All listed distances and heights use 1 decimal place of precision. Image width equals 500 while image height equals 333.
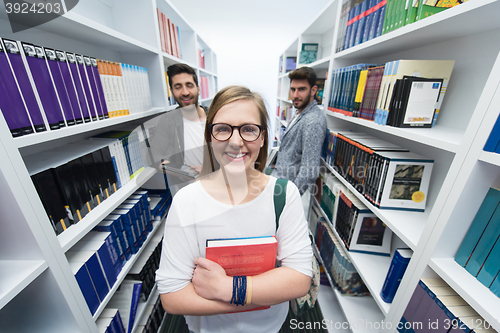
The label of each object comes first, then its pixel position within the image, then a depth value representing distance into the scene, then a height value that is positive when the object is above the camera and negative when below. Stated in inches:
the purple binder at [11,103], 21.7 -1.4
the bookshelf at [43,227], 21.5 -18.0
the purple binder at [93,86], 33.3 +1.0
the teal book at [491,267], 23.3 -19.9
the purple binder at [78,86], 30.3 +0.9
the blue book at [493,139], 20.7 -4.2
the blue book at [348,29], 51.7 +18.1
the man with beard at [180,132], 60.5 -12.7
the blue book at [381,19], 39.0 +15.8
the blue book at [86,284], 29.6 -29.4
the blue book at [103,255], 33.8 -28.4
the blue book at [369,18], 42.9 +17.5
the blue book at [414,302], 29.1 -30.9
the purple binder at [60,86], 27.1 +0.8
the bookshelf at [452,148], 22.6 -6.3
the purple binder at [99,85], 34.7 +1.2
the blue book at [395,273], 33.9 -30.7
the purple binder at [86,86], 31.8 +1.0
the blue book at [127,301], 42.1 -45.7
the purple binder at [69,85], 28.6 +1.0
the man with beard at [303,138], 60.8 -13.3
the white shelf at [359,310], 48.1 -54.3
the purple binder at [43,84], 24.6 +0.9
